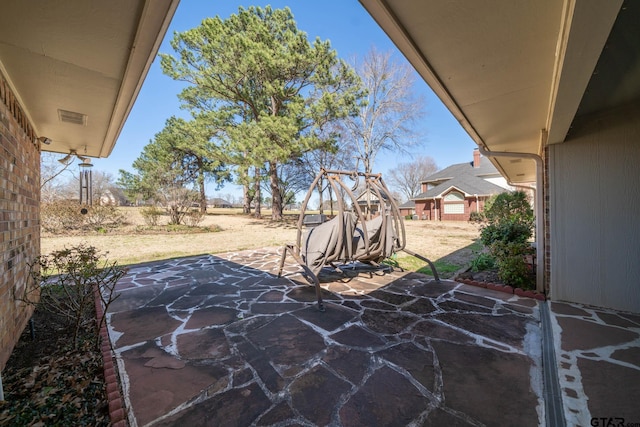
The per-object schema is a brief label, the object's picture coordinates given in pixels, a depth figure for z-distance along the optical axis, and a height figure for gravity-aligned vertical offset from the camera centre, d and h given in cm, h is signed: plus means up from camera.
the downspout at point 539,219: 371 -9
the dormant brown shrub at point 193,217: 1374 -9
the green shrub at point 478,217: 671 -9
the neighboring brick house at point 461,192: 2223 +196
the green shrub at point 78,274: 242 -58
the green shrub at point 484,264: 506 -102
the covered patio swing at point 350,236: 384 -35
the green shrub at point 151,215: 1293 +4
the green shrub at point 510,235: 399 -42
